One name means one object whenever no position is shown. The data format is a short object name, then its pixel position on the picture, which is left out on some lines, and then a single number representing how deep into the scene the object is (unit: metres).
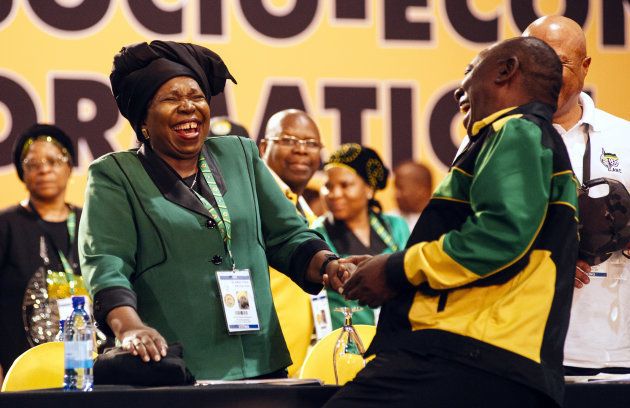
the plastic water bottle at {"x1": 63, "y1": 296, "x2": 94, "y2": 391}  6.02
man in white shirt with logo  8.10
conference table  5.76
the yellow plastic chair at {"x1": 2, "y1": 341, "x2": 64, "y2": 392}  8.02
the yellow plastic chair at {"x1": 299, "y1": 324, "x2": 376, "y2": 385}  8.39
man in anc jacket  5.49
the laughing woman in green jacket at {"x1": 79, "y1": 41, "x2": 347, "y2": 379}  6.99
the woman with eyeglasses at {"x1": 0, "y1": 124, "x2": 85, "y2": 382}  11.72
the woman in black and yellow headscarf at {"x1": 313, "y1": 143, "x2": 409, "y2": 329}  13.15
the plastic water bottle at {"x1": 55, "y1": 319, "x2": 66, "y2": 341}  10.27
